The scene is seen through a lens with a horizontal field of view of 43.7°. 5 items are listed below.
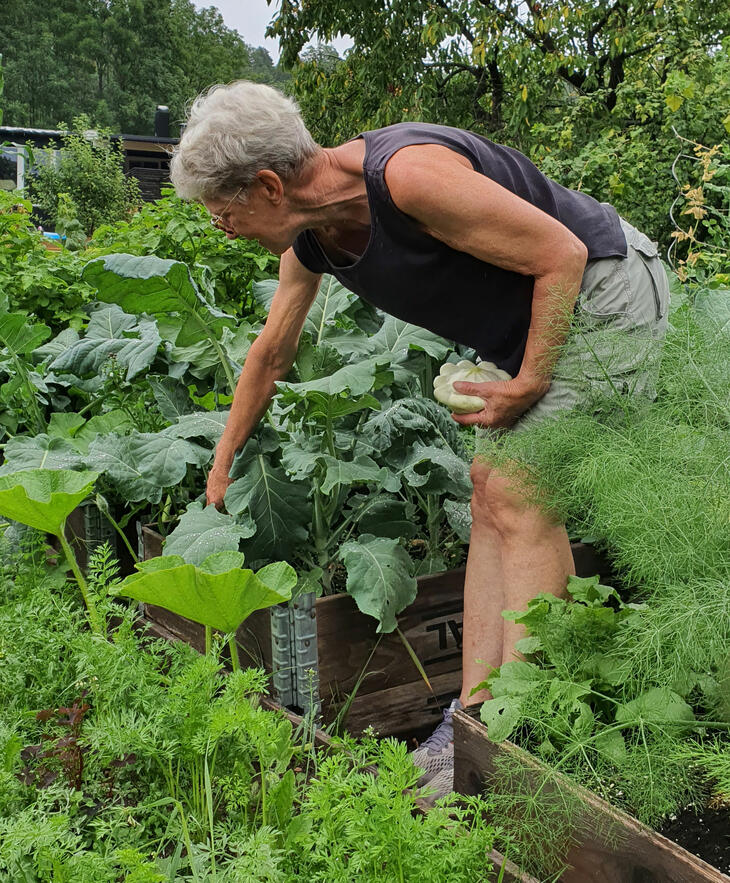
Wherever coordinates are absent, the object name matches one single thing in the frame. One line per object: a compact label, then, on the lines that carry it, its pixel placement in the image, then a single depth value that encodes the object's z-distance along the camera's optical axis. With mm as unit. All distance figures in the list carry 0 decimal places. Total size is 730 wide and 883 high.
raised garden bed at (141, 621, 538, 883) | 1703
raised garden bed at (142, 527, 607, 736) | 2459
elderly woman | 1938
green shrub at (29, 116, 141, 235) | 17406
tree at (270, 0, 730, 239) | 6711
